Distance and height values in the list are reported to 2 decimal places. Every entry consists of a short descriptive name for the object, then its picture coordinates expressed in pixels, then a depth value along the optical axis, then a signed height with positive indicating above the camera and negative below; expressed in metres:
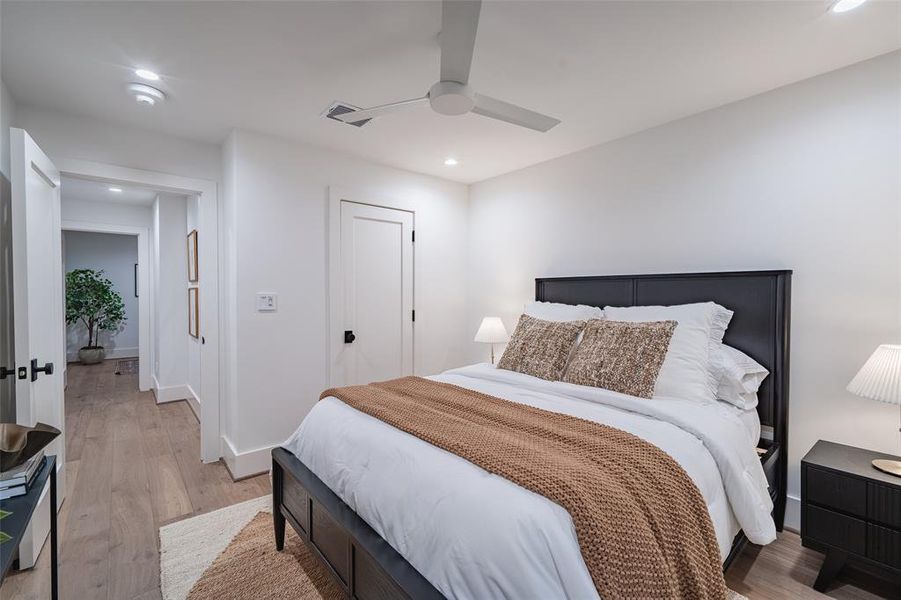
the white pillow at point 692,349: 2.18 -0.30
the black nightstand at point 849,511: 1.73 -0.94
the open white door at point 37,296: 1.96 -0.02
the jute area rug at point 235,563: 1.88 -1.34
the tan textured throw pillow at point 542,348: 2.63 -0.36
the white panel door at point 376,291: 3.58 +0.02
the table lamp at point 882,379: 1.76 -0.37
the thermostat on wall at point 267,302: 3.09 -0.07
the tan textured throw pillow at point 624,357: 2.22 -0.35
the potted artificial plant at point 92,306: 6.93 -0.23
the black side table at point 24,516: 1.08 -0.66
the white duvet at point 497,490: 1.12 -0.67
